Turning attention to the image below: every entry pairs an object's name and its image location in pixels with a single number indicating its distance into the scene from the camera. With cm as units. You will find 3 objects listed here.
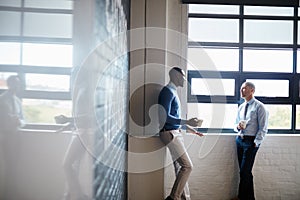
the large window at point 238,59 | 413
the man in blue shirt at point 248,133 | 371
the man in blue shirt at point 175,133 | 349
